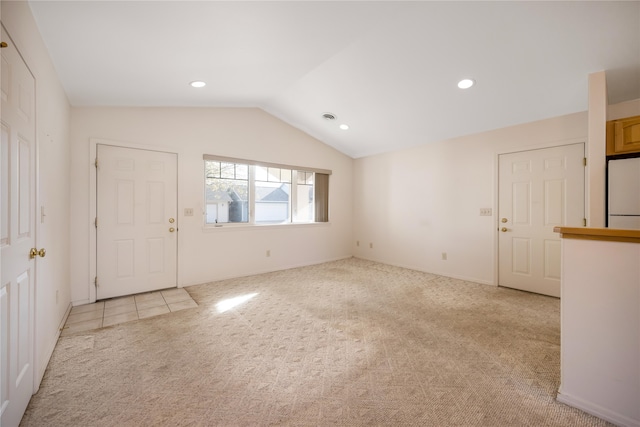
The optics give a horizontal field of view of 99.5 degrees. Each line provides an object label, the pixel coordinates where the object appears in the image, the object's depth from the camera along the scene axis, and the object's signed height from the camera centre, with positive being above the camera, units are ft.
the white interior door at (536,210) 11.31 +0.11
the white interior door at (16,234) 4.28 -0.37
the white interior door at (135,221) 11.14 -0.34
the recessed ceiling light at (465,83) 10.26 +4.98
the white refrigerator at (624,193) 8.12 +0.59
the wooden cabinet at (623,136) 8.10 +2.37
